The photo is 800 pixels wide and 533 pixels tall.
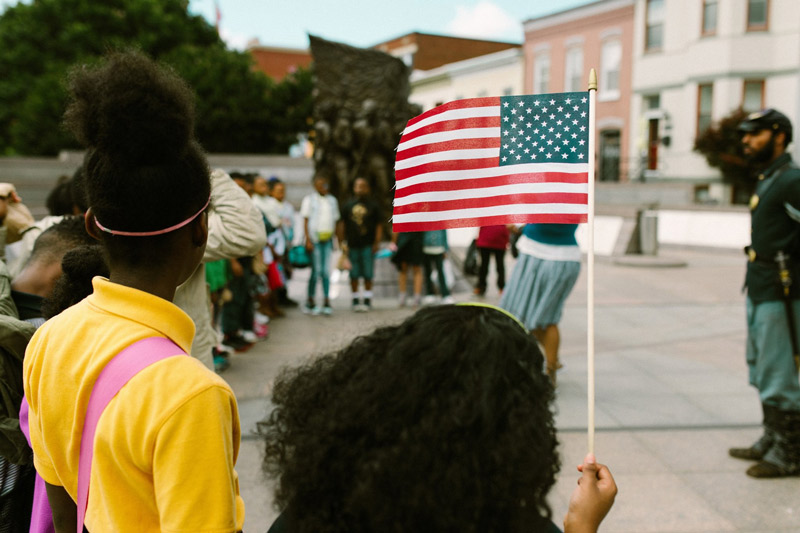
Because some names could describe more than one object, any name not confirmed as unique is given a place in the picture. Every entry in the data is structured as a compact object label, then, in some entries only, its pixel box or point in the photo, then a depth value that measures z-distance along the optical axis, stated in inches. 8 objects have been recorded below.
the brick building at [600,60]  1211.9
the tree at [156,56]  1120.8
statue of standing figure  481.4
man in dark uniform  153.9
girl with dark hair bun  46.2
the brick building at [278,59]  2167.8
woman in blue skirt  191.2
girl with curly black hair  41.3
